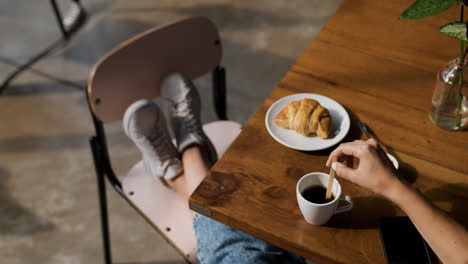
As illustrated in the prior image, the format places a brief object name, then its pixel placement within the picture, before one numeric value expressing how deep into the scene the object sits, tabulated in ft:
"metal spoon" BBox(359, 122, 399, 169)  3.17
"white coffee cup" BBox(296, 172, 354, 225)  2.74
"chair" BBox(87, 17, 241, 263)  3.92
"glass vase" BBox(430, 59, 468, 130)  3.15
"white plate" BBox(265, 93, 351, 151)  3.35
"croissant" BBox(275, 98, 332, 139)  3.32
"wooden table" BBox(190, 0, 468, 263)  2.89
